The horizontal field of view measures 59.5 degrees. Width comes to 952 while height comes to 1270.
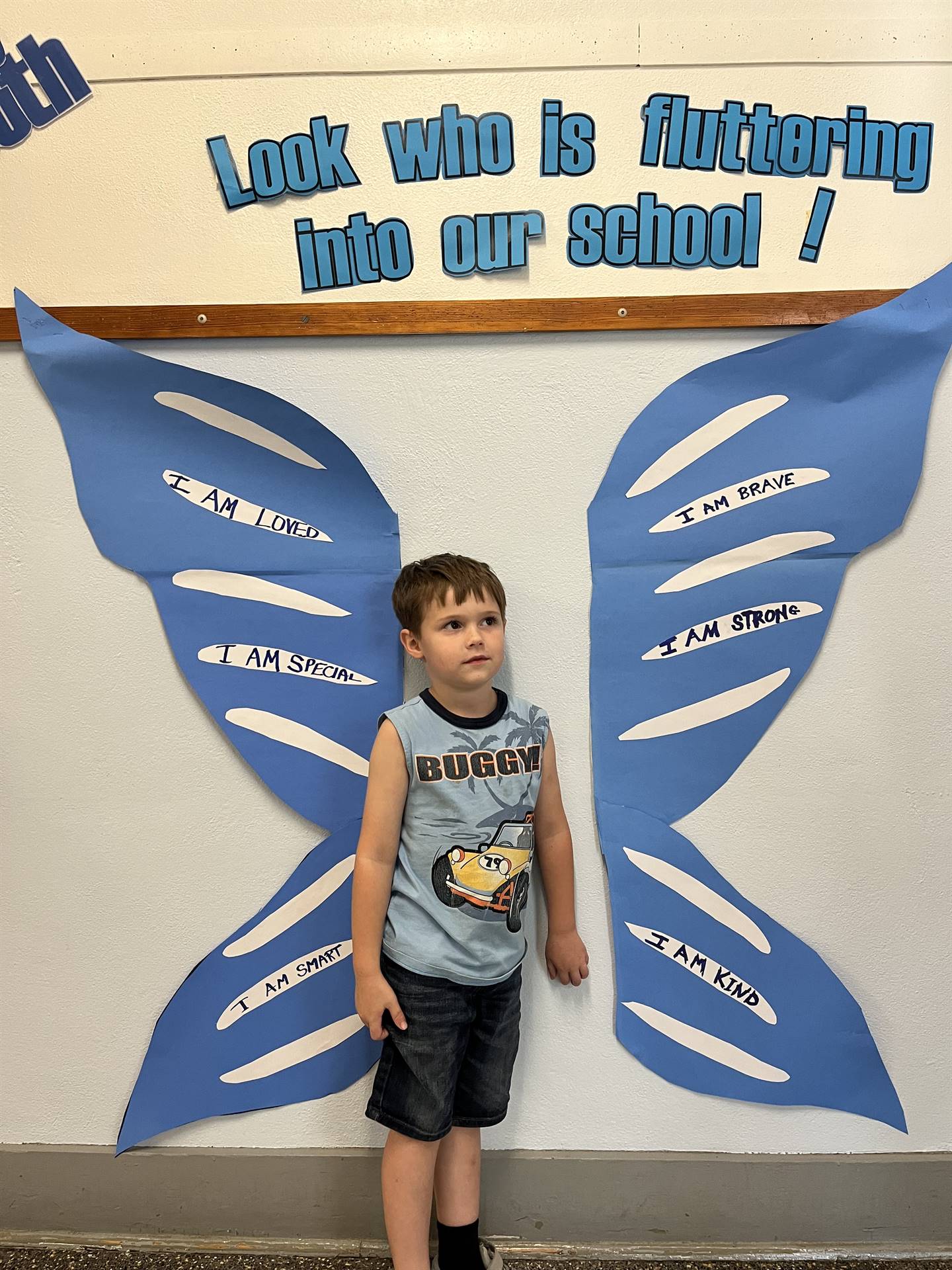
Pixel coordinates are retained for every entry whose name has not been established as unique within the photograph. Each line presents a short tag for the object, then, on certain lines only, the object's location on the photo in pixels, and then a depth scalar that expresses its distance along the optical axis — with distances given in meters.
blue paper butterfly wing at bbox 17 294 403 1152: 1.19
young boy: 1.07
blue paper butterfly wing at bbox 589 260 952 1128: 1.19
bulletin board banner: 1.15
